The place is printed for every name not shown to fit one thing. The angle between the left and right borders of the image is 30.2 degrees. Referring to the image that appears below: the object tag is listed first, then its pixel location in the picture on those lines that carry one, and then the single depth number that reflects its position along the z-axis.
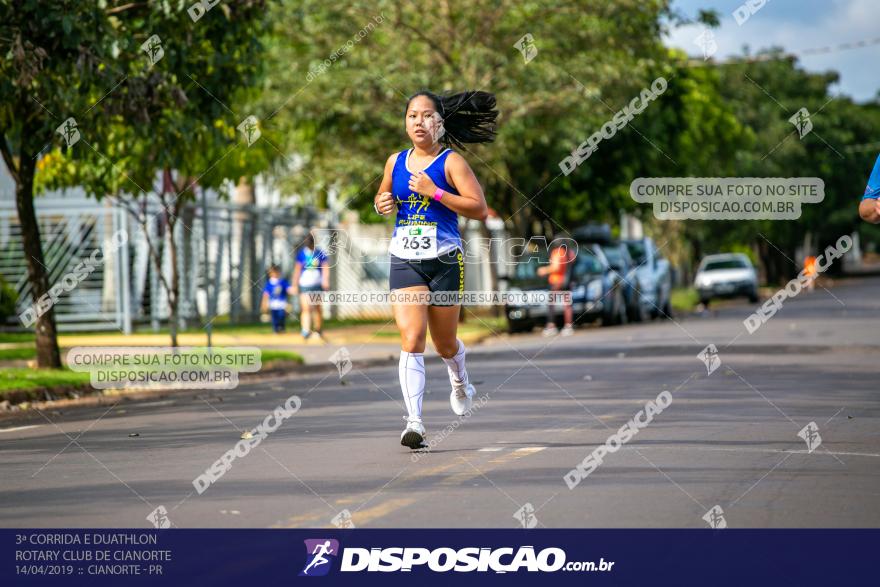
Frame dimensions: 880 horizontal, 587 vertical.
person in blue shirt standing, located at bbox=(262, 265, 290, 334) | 31.00
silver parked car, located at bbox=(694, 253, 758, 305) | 51.03
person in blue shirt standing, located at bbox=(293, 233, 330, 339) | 27.16
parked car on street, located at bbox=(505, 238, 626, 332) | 32.44
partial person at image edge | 10.72
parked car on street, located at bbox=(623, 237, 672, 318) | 37.50
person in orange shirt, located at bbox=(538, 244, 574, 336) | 31.05
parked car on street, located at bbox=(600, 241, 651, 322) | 35.47
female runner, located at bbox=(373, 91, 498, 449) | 10.32
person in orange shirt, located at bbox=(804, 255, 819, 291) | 66.26
